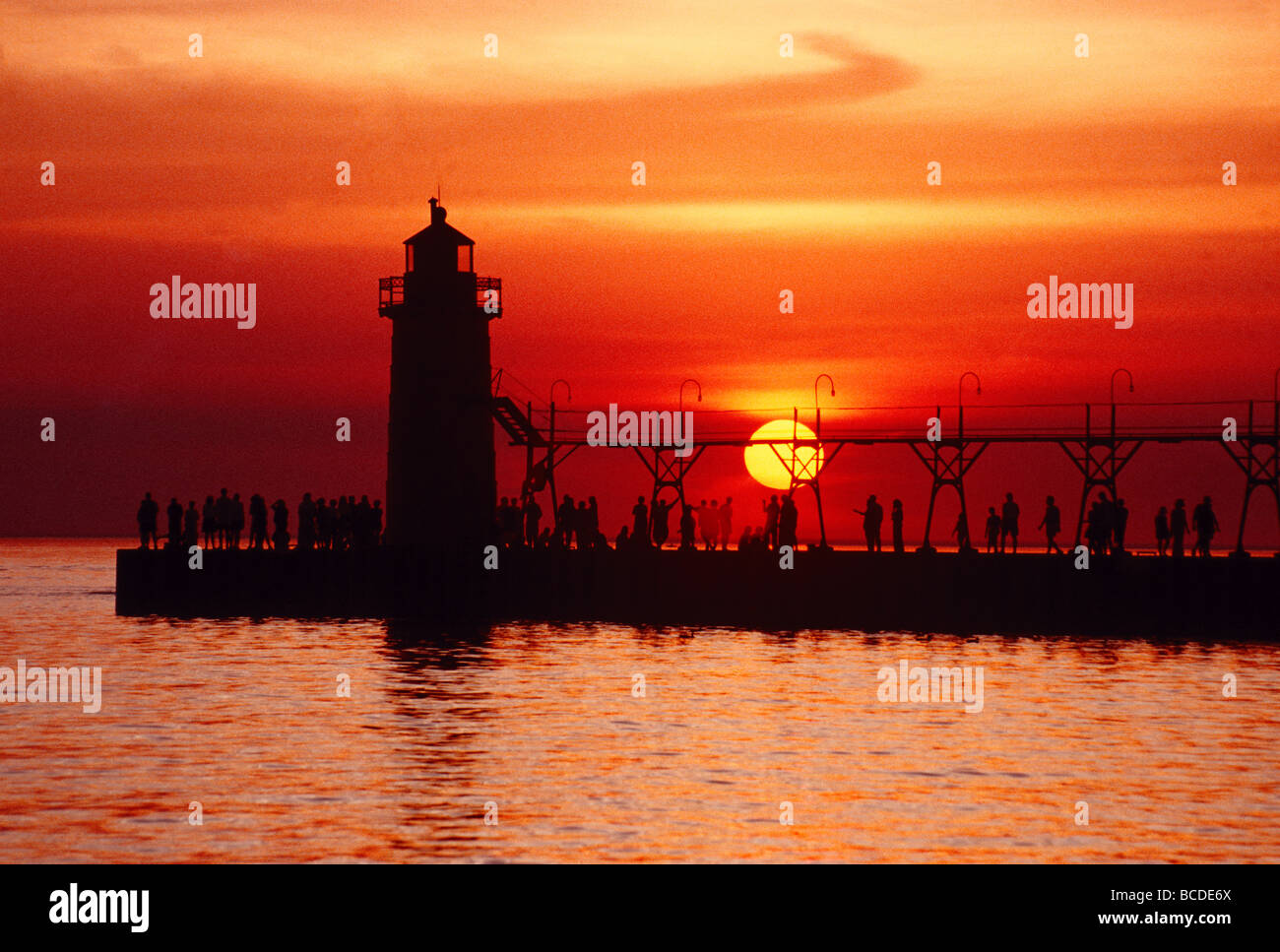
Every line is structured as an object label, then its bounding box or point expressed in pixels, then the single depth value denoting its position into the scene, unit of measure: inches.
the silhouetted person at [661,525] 1929.1
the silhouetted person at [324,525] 2096.7
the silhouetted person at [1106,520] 1681.8
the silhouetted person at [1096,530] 1679.4
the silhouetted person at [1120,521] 1669.5
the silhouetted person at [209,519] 2077.6
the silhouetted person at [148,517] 2130.9
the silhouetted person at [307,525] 2074.3
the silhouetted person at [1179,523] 1621.4
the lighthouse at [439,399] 1957.4
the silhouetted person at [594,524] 1961.1
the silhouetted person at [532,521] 1991.9
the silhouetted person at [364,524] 2038.6
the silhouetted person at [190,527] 2100.1
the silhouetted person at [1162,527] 1683.1
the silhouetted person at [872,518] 1738.4
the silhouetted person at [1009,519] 1705.2
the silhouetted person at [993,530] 1804.9
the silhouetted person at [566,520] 1974.7
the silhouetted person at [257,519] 1984.5
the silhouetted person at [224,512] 2070.6
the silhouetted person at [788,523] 1812.3
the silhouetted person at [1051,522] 1686.8
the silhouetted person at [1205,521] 1537.9
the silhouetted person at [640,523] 1964.8
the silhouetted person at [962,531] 1775.3
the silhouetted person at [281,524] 2102.6
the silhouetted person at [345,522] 2080.5
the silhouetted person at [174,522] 2127.2
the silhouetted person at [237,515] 2071.9
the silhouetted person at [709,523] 1967.3
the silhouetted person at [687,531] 1929.1
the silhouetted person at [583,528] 1968.5
